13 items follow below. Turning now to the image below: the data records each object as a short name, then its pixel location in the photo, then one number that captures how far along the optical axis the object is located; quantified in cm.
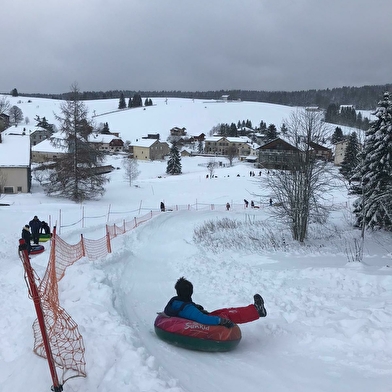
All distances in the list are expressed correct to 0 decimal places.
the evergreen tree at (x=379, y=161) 2245
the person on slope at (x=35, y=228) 1593
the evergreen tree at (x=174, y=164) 6875
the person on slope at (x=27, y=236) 1402
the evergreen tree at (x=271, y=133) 10302
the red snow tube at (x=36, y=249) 1460
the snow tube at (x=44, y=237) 1687
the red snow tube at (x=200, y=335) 622
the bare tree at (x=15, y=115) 13838
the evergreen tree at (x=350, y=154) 2984
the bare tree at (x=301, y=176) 1942
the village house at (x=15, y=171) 3622
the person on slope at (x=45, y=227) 1745
